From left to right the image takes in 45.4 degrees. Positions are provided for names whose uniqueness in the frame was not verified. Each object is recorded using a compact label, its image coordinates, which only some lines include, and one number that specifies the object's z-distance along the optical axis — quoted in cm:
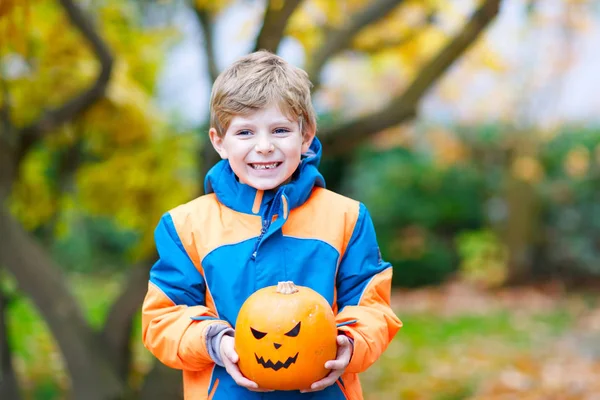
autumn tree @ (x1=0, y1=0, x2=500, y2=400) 454
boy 198
